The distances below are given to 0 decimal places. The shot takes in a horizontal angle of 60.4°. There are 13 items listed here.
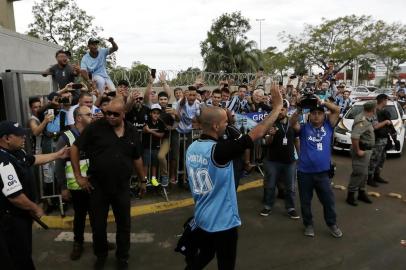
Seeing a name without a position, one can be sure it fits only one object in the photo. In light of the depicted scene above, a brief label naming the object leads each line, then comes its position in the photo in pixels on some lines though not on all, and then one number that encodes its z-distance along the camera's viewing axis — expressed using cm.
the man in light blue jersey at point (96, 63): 742
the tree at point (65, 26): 2027
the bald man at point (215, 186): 280
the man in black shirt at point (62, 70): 668
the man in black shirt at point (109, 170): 375
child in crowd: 610
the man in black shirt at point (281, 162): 552
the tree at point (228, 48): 2842
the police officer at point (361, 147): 609
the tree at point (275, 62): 3847
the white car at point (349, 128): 971
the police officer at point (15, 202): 292
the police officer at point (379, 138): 717
